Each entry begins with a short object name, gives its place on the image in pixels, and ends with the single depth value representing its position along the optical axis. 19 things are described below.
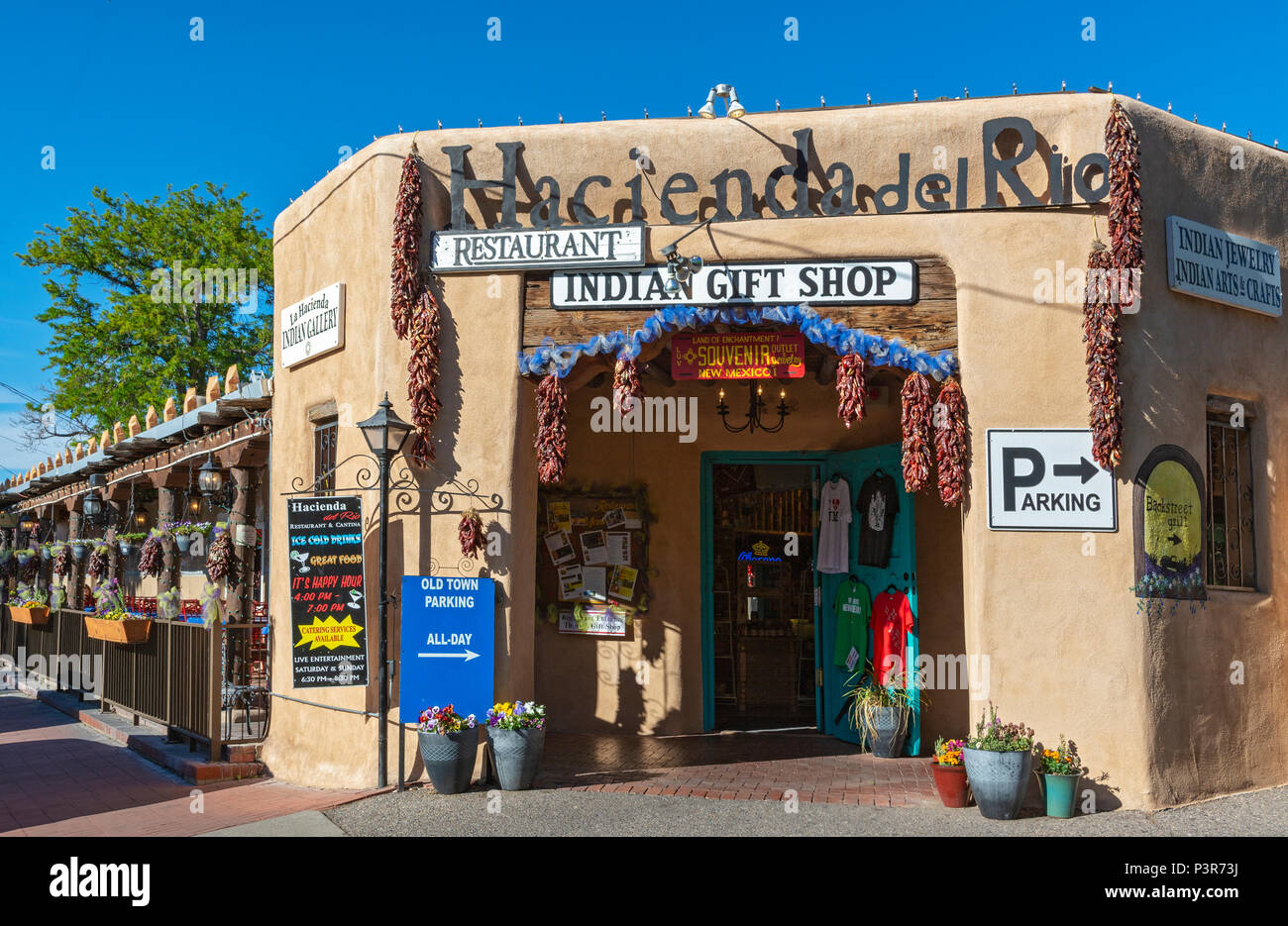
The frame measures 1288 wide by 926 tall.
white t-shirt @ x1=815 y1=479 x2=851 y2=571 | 10.33
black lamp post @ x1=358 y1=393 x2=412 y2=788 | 7.85
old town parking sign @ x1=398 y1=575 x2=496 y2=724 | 8.00
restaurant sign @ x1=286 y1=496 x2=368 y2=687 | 8.15
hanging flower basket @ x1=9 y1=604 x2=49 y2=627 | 16.31
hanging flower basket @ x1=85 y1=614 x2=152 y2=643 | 10.56
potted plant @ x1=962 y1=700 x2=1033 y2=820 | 7.06
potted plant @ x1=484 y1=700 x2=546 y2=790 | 7.70
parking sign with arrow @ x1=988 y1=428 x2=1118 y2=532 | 7.64
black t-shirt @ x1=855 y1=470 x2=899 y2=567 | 9.75
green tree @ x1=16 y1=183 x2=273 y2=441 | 29.05
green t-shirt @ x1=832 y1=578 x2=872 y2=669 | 10.02
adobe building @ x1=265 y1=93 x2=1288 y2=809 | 7.63
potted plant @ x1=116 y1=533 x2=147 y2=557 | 13.84
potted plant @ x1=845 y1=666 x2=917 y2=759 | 9.28
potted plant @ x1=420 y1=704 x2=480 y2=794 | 7.63
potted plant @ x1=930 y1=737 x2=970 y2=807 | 7.39
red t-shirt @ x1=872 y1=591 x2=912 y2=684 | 9.54
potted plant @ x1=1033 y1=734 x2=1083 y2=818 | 7.12
